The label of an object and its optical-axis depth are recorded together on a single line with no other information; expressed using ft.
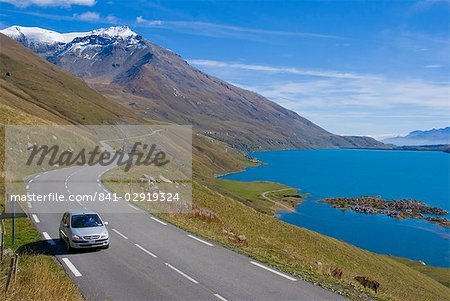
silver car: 69.10
